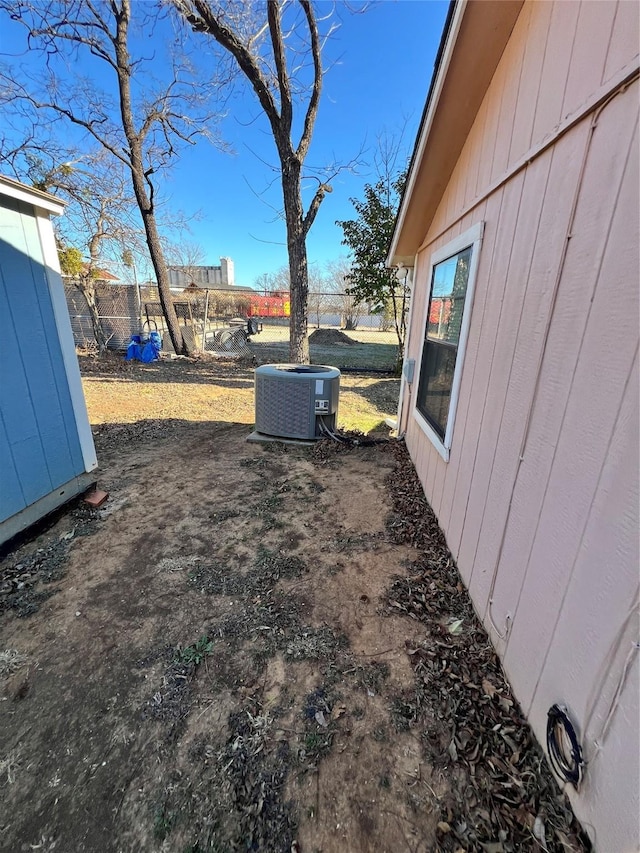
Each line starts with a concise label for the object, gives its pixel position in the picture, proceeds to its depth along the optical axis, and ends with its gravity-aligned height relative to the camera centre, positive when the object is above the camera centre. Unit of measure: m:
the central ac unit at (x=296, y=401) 4.29 -1.04
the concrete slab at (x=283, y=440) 4.52 -1.56
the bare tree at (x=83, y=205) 10.12 +3.12
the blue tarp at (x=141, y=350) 9.98 -1.08
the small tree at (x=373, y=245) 8.55 +1.67
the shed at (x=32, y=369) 2.30 -0.42
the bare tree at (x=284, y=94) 6.34 +4.09
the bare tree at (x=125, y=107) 7.55 +5.10
